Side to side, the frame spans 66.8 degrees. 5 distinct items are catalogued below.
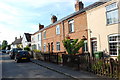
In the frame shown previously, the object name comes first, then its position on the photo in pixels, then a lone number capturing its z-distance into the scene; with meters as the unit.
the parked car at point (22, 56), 13.10
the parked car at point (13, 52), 17.77
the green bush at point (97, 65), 6.14
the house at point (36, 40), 23.14
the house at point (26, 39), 32.40
